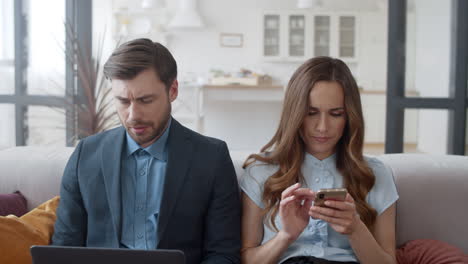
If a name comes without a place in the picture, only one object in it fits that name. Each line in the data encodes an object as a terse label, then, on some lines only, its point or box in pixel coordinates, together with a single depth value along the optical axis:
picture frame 8.09
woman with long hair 1.62
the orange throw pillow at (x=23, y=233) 1.54
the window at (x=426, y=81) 2.93
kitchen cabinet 7.97
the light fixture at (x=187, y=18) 7.78
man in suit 1.50
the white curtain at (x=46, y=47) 3.51
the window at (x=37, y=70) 3.46
